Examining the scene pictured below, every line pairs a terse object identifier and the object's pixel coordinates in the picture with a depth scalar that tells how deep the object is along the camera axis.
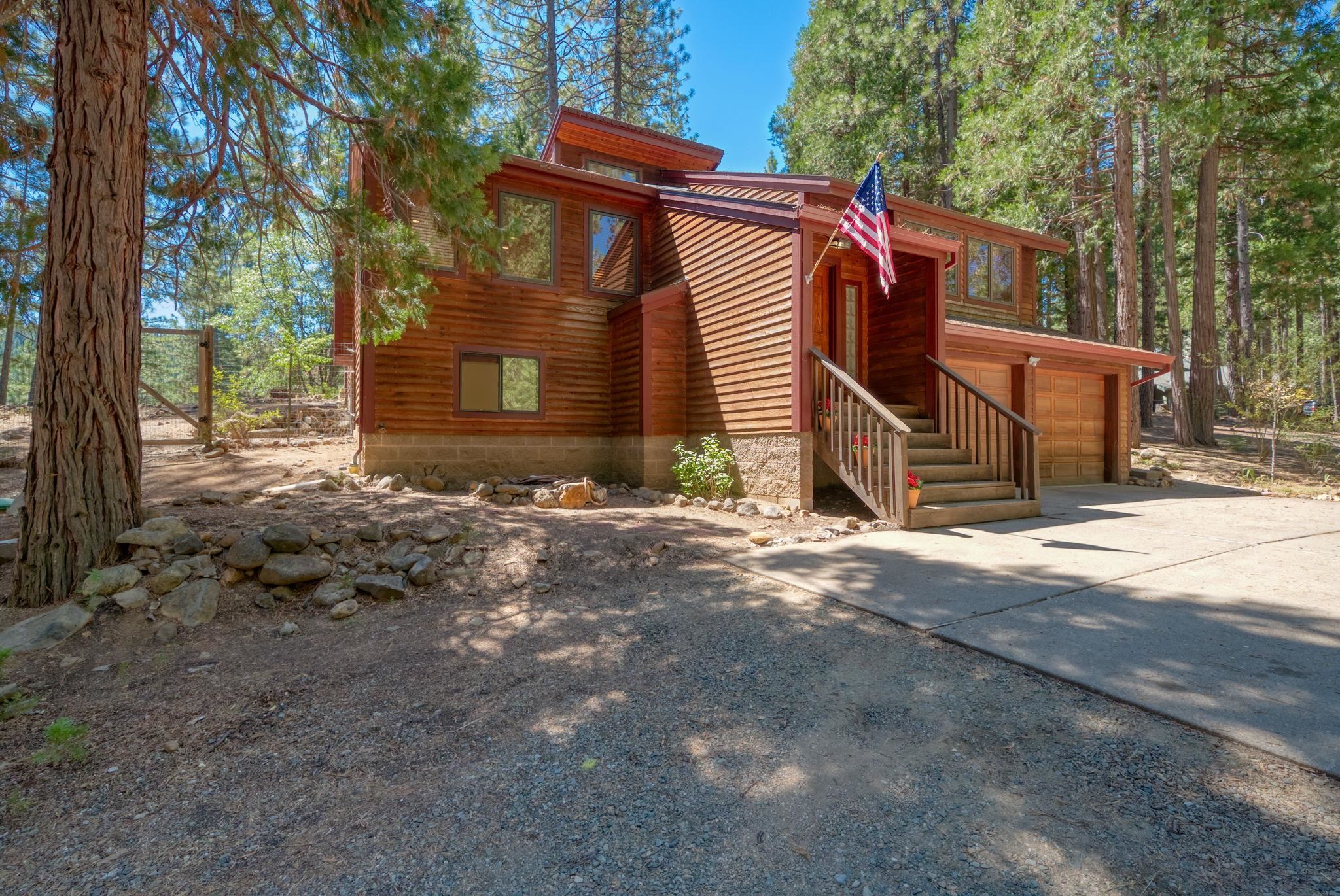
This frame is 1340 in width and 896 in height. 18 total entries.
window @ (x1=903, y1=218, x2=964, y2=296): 12.29
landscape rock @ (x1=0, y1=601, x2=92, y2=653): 3.32
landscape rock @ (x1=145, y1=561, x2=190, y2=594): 3.92
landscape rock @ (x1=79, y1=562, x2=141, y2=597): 3.77
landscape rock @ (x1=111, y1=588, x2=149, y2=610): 3.72
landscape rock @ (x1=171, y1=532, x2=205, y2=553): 4.27
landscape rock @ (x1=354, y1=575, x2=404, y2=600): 4.27
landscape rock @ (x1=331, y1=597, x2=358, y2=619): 3.97
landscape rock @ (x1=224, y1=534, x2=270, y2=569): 4.27
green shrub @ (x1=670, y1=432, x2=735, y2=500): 8.08
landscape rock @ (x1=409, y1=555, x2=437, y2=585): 4.50
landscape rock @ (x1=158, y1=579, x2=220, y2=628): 3.76
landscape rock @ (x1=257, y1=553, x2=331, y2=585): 4.21
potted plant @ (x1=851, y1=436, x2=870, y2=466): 6.68
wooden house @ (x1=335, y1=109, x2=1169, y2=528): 7.27
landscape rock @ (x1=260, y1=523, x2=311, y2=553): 4.45
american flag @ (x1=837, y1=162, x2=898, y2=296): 6.37
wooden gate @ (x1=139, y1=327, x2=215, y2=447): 9.47
